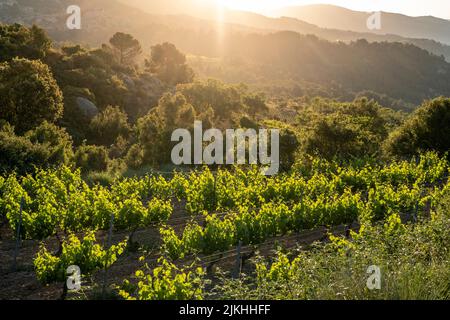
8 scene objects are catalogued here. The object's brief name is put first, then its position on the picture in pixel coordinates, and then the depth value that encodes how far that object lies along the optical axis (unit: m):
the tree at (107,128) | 35.81
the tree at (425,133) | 29.45
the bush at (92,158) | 24.94
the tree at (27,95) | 28.42
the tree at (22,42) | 39.88
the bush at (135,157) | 27.64
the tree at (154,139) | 28.19
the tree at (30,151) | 19.36
